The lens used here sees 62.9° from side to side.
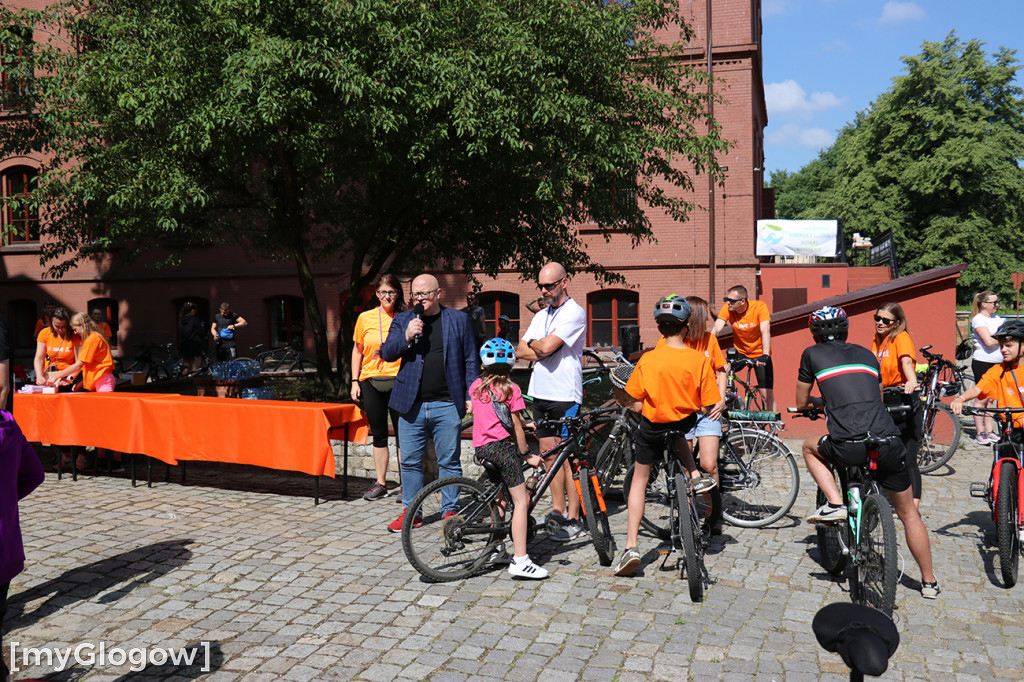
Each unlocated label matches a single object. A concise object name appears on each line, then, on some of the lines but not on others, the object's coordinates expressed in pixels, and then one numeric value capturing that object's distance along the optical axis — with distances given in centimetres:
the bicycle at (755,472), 675
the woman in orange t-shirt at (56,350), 960
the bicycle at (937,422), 923
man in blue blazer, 657
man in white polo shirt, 629
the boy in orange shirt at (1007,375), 586
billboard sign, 2378
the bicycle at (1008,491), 530
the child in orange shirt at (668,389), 530
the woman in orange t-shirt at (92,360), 925
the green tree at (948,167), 3847
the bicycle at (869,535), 458
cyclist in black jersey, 486
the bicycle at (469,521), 547
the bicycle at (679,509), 511
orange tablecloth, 759
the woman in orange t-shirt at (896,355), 628
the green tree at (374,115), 1045
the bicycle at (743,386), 779
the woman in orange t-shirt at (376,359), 750
